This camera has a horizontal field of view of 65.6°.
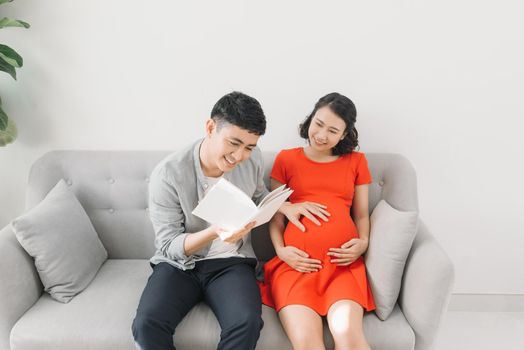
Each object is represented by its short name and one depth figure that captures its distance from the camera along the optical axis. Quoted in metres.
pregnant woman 1.44
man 1.35
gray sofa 1.42
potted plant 1.63
